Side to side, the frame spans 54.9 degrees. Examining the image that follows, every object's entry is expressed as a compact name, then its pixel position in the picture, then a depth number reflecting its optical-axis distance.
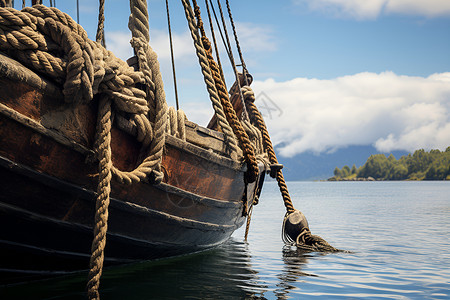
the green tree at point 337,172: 188.05
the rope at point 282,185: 7.84
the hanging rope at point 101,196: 3.19
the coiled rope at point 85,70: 3.02
